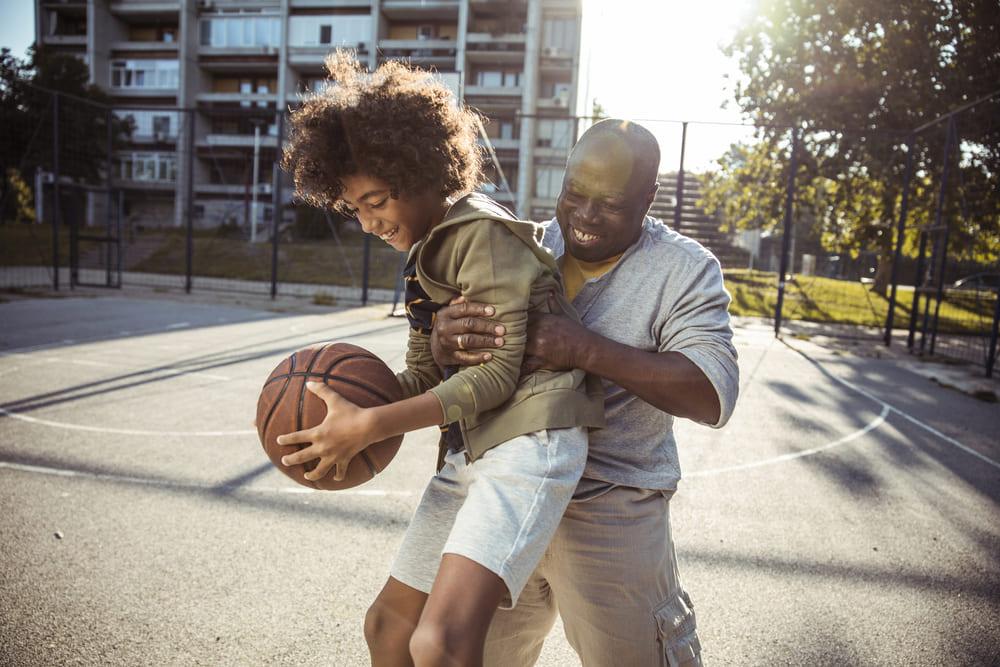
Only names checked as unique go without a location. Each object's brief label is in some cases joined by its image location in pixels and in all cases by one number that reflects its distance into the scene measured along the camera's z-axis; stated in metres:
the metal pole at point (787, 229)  12.03
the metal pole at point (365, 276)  14.46
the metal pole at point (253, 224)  22.84
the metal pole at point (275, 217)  14.15
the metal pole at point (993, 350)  9.24
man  1.63
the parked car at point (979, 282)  10.89
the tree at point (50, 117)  18.12
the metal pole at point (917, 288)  11.35
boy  1.44
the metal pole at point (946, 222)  10.15
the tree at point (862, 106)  14.25
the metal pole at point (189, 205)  14.45
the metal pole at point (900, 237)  11.88
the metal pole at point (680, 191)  12.26
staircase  13.47
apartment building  34.12
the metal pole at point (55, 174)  13.91
